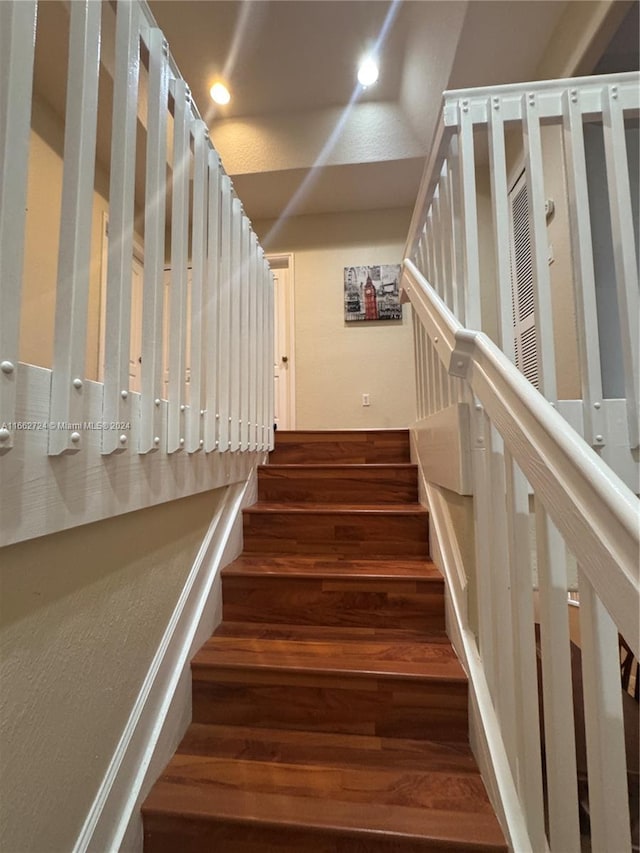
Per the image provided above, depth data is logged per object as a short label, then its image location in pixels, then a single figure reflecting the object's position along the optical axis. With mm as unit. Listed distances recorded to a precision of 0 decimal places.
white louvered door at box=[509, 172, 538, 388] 2805
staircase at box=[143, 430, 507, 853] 992
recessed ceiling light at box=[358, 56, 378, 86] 3010
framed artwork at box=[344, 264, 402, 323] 3924
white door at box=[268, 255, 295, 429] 4016
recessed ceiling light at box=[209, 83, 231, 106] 3154
